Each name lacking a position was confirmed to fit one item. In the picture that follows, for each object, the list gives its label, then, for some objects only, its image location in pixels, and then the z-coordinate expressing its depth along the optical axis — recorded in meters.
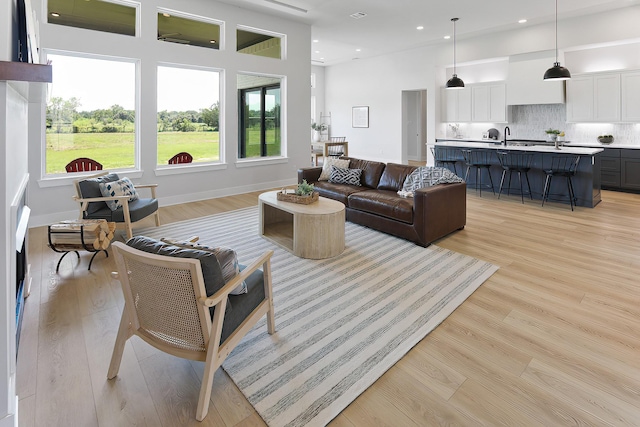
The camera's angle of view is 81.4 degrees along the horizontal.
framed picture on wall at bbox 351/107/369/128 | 12.23
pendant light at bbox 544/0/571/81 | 5.98
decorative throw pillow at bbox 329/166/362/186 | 5.55
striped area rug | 1.91
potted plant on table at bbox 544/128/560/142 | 7.19
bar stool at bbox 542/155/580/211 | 5.93
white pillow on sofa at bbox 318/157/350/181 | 5.82
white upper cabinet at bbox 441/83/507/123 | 9.13
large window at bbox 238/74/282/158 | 7.23
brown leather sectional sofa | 4.14
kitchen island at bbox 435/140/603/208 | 5.89
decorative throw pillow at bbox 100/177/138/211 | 4.17
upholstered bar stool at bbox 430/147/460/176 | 7.80
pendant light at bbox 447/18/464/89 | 7.84
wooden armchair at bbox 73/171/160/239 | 4.06
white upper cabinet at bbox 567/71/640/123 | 7.17
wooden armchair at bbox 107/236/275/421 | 1.68
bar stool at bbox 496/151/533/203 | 6.54
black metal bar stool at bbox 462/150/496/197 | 7.21
